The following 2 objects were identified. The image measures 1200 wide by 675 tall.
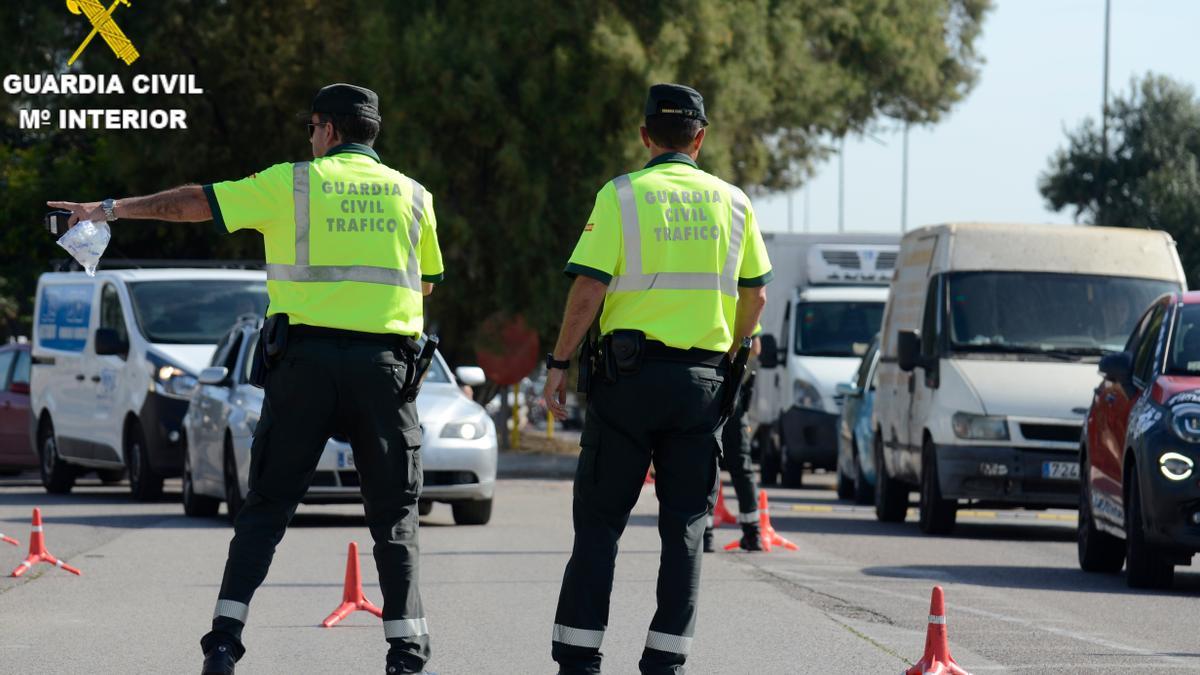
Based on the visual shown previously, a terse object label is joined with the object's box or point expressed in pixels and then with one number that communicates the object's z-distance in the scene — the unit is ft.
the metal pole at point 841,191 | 277.23
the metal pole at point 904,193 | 243.60
